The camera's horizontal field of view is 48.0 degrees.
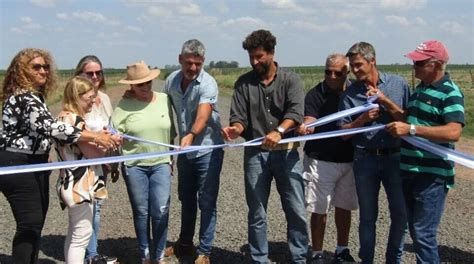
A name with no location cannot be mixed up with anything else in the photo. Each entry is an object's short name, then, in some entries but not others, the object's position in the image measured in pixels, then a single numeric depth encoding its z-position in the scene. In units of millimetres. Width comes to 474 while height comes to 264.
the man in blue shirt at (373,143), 4535
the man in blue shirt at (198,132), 4918
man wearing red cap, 3891
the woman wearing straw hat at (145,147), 4859
